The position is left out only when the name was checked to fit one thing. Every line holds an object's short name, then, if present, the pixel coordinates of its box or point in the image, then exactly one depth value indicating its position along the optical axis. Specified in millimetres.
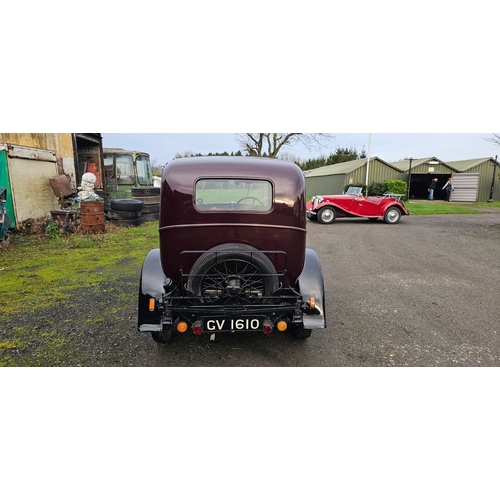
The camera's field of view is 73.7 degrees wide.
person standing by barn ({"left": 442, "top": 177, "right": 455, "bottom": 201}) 24312
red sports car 13070
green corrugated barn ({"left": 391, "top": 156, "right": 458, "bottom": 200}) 24734
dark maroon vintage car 3000
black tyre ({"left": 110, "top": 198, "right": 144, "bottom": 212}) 10852
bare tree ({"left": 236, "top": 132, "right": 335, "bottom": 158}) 26975
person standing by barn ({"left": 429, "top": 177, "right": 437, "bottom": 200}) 24669
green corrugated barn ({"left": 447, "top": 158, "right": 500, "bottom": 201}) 24016
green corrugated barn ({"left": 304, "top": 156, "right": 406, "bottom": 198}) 24859
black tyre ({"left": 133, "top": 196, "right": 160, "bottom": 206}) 12180
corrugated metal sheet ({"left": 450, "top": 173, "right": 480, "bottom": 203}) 23781
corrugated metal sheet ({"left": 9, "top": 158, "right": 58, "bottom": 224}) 9109
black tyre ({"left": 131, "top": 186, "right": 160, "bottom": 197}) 12172
